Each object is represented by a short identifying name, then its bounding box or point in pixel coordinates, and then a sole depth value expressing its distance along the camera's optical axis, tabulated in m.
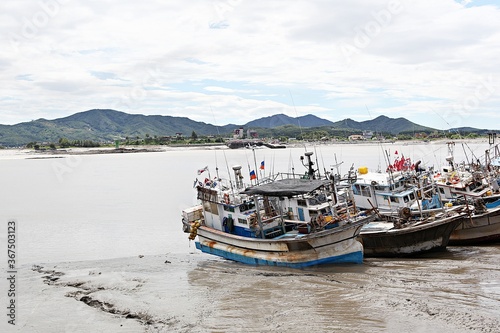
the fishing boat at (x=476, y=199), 20.05
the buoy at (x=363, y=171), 24.11
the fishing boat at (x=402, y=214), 18.53
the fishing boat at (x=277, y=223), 17.83
